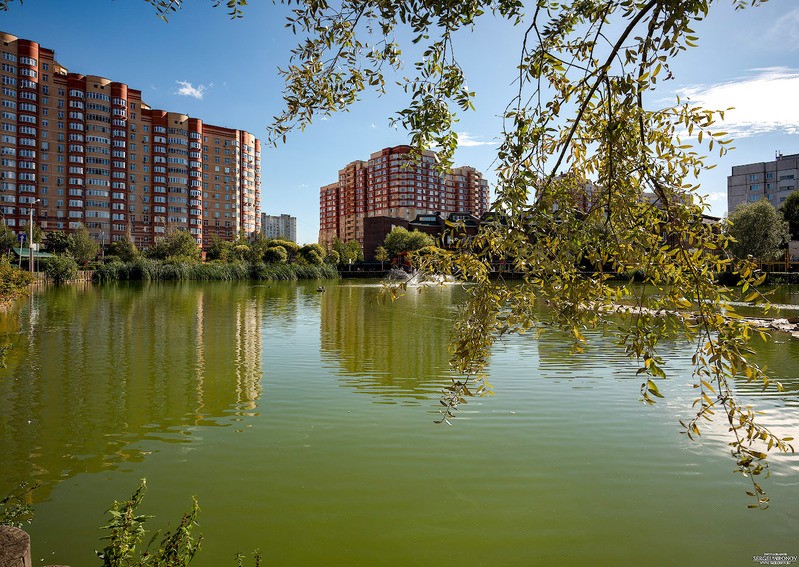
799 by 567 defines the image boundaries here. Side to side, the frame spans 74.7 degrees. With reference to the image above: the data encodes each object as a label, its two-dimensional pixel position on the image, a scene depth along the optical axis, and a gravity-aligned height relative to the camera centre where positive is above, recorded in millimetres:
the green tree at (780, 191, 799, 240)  69938 +9139
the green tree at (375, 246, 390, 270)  97438 +3938
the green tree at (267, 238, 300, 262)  83175 +4455
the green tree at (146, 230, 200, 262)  73500 +3722
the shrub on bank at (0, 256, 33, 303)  21766 -398
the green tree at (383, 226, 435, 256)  96862 +6935
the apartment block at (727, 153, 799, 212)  99000 +19545
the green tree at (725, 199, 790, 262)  57312 +5341
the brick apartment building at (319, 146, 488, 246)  146000 +24340
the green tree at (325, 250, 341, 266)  94000 +3311
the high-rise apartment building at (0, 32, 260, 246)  86625 +21616
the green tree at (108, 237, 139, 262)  75012 +3531
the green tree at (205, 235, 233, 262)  80081 +4337
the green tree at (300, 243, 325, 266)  80688 +3306
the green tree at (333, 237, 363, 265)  100438 +4765
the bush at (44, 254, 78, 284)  48625 +462
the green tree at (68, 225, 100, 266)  70750 +3626
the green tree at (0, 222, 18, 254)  66750 +4416
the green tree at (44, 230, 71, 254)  71500 +4251
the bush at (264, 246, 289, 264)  76500 +2919
